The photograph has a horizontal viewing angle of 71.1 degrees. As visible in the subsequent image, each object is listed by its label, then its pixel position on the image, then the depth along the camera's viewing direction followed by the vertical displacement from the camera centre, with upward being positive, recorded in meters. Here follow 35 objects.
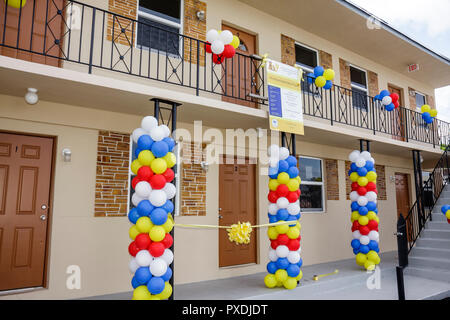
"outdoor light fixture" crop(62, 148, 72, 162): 4.63 +0.71
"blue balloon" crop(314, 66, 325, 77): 6.07 +2.52
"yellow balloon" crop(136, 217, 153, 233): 3.81 -0.26
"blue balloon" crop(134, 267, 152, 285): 3.73 -0.85
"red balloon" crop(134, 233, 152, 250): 3.79 -0.45
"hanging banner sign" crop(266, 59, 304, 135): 5.32 +1.83
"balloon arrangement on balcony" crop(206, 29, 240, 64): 4.62 +2.36
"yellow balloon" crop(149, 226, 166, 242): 3.79 -0.37
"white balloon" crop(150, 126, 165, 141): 3.96 +0.87
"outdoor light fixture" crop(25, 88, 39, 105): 4.09 +1.38
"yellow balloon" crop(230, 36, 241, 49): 4.77 +2.42
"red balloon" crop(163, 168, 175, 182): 3.99 +0.36
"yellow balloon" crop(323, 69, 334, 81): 6.00 +2.44
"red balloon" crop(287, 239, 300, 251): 5.06 -0.67
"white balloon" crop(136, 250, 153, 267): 3.75 -0.65
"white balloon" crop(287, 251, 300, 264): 5.01 -0.85
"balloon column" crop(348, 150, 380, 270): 6.30 -0.14
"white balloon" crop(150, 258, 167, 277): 3.76 -0.77
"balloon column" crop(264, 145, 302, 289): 5.01 -0.26
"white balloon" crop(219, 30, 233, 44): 4.62 +2.42
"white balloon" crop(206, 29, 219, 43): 4.66 +2.46
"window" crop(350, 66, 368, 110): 8.98 +3.51
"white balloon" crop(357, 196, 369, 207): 6.37 +0.04
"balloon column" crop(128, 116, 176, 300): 3.78 -0.12
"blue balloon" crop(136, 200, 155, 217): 3.82 -0.06
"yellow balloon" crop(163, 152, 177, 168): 4.04 +0.56
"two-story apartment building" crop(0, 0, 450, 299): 4.37 +1.16
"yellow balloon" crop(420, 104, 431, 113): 8.23 +2.47
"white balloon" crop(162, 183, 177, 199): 4.02 +0.17
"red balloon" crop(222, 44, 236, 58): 4.67 +2.25
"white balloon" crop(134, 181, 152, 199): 3.84 +0.17
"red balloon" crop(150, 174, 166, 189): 3.85 +0.27
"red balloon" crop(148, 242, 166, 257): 3.77 -0.55
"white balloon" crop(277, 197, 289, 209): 5.14 +0.00
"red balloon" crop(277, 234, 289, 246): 5.03 -0.58
